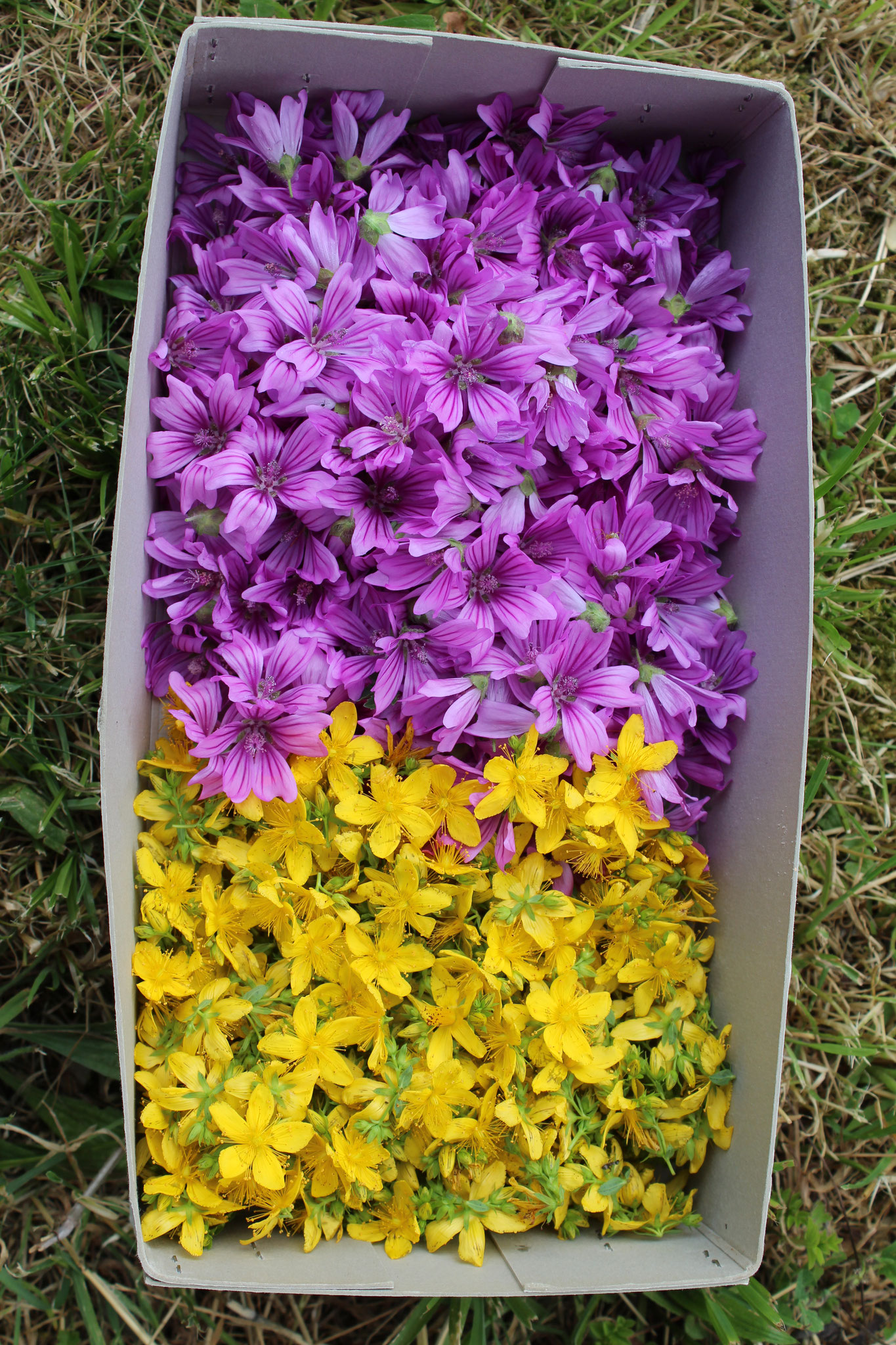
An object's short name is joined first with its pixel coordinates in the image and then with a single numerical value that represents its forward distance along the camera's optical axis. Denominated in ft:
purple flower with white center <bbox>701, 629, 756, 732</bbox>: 2.11
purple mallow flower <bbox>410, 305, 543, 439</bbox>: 1.98
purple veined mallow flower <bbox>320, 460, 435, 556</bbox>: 2.01
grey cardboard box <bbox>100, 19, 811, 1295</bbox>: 1.98
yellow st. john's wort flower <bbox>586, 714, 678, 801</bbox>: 2.01
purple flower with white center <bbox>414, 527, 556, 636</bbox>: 2.01
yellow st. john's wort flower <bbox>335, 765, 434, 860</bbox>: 2.00
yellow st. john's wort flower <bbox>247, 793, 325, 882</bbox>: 2.01
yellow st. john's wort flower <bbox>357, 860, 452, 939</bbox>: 1.99
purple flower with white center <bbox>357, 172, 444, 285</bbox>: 2.02
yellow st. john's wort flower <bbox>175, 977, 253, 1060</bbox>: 1.97
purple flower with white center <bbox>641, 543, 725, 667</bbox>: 2.10
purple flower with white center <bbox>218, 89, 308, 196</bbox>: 2.05
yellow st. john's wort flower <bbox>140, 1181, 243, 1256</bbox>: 1.96
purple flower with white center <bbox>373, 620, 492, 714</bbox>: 2.02
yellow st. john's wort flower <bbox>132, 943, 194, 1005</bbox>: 1.98
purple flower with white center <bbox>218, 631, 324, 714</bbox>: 2.00
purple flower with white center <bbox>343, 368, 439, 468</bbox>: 1.99
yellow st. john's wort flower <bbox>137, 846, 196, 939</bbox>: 2.01
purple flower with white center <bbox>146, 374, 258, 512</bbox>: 2.01
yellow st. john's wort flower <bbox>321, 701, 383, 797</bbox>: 2.03
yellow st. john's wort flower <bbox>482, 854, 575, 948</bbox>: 2.00
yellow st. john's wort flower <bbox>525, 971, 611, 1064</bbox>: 1.98
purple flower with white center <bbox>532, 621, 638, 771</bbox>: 2.03
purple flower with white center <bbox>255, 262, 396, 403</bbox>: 1.99
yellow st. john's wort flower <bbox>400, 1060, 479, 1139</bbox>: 1.98
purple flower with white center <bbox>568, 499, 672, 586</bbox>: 2.06
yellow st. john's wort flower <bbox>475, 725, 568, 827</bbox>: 1.99
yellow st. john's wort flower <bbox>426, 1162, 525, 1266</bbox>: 1.99
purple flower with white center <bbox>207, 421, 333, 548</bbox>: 1.98
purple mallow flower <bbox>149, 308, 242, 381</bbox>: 2.04
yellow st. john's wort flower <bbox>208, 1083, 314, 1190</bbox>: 1.92
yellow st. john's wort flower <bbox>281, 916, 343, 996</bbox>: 1.98
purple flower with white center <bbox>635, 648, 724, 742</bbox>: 2.08
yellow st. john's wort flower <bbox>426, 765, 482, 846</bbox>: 2.03
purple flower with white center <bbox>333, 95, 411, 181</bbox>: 2.07
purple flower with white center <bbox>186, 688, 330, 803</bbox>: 1.99
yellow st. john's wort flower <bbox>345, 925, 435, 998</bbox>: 1.98
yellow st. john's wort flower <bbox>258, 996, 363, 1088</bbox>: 1.96
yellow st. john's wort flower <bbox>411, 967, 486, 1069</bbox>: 2.00
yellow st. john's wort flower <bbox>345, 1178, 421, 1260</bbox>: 1.99
